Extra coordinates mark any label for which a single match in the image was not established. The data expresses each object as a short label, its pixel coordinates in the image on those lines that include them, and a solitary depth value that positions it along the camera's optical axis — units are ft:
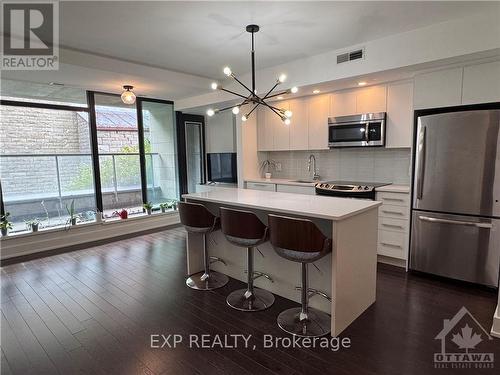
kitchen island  7.52
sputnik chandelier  8.80
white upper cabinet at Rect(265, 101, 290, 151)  16.76
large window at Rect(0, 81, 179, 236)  14.64
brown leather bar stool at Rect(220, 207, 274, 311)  8.36
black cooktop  13.44
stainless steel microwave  13.04
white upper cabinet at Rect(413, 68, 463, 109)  10.18
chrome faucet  16.61
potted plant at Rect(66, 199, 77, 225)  16.08
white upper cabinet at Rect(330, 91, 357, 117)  14.01
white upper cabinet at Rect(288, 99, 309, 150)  15.85
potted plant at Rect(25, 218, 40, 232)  14.79
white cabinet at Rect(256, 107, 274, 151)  17.60
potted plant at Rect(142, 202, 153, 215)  19.03
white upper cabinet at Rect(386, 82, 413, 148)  12.33
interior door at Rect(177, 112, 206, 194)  21.27
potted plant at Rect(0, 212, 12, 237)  13.87
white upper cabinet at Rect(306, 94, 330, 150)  15.01
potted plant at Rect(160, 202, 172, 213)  19.98
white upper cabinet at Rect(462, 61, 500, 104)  9.46
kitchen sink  15.81
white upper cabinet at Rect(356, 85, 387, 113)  13.05
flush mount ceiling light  14.11
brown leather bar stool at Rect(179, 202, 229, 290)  9.97
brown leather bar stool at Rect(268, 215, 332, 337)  7.10
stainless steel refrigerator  9.57
